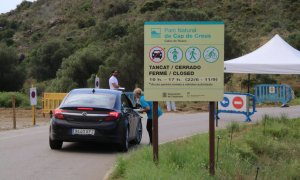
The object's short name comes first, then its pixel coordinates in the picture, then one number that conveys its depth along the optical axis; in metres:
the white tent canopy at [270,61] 23.86
